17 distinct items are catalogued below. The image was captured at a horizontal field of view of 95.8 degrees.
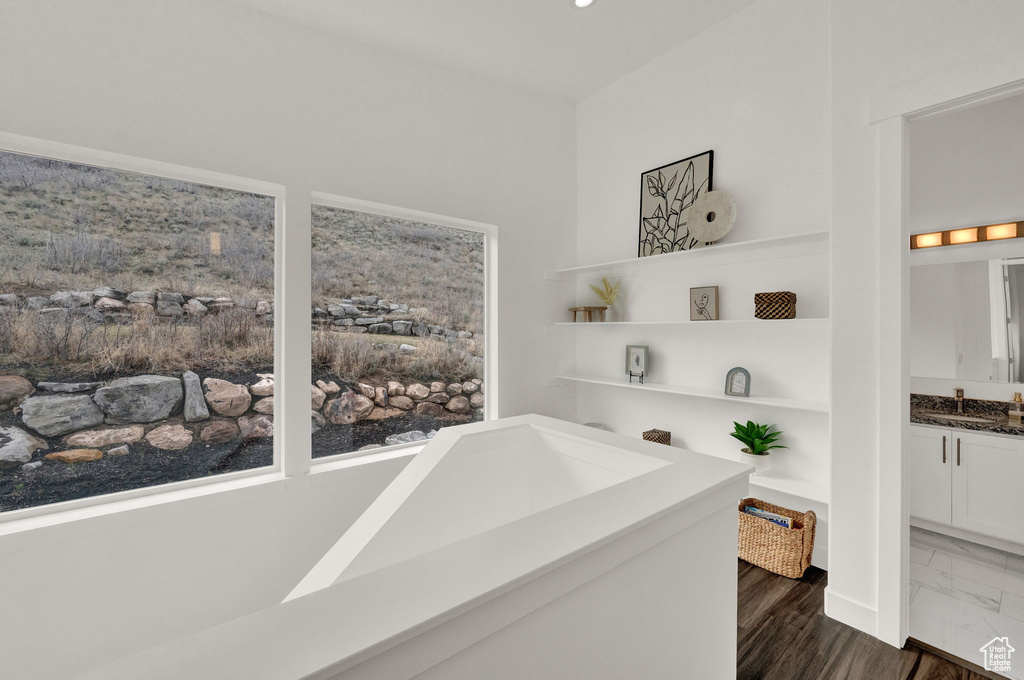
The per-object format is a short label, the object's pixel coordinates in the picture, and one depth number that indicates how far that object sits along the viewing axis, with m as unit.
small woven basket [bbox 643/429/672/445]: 2.91
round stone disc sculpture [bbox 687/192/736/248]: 2.60
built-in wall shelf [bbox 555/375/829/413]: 2.28
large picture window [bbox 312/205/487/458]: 2.64
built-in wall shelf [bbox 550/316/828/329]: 2.29
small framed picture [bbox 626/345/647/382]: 3.10
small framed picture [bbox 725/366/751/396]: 2.56
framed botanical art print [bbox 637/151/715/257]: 2.80
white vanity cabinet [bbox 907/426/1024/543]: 2.47
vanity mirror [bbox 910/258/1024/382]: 2.68
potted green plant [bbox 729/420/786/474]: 2.47
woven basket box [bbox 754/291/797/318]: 2.33
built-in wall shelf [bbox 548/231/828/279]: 2.30
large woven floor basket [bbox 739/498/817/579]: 2.29
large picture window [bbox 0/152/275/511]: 1.92
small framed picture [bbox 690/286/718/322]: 2.71
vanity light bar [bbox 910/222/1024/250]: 2.64
